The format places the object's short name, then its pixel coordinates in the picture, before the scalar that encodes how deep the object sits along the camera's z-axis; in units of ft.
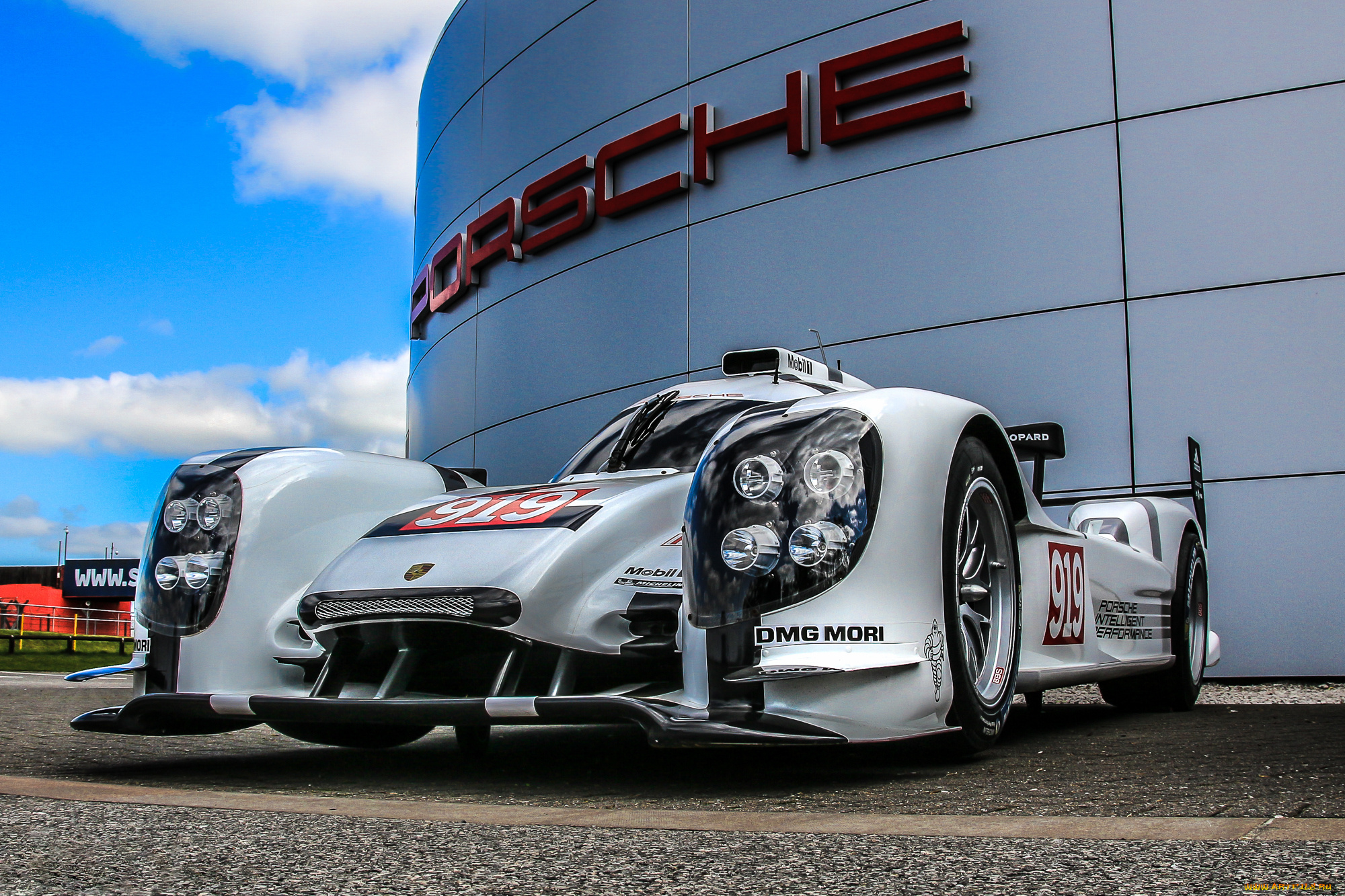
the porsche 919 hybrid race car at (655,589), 9.03
